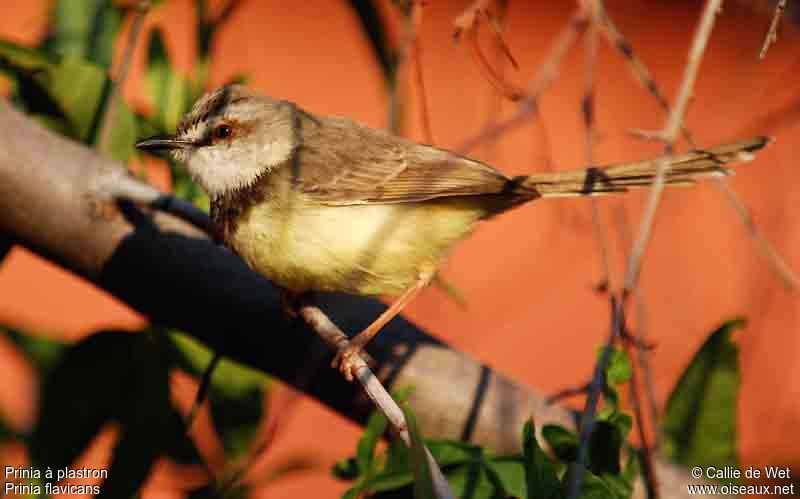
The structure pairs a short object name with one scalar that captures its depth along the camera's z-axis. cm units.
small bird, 551
